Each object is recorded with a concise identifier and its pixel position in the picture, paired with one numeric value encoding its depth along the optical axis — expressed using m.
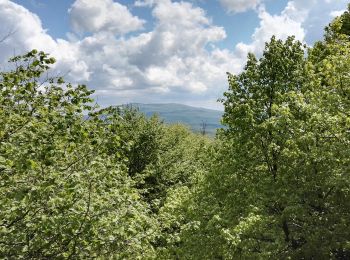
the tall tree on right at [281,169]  18.41
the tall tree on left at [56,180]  9.97
